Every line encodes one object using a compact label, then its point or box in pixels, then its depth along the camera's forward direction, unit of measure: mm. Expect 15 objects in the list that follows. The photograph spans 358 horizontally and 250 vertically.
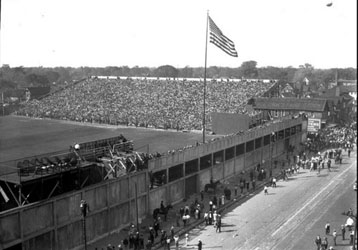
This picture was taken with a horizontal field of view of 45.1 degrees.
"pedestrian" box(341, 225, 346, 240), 26659
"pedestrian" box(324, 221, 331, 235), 27062
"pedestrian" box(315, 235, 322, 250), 24584
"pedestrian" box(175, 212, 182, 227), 29156
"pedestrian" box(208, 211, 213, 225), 30047
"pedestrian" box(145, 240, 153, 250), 24736
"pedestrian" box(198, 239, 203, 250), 24359
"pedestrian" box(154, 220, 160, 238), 27297
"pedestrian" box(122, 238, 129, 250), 25484
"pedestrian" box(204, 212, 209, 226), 29938
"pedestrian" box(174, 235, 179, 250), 25266
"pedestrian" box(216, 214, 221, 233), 28025
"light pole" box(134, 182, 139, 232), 28047
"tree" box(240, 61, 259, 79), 162175
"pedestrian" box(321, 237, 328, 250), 24203
